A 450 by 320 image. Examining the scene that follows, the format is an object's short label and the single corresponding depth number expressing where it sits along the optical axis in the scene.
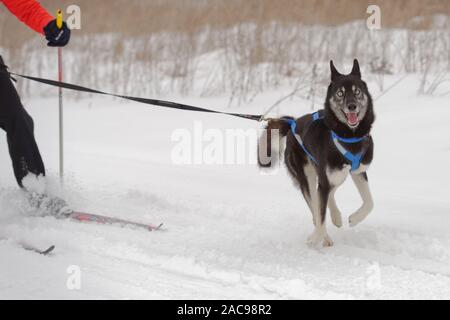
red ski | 6.23
